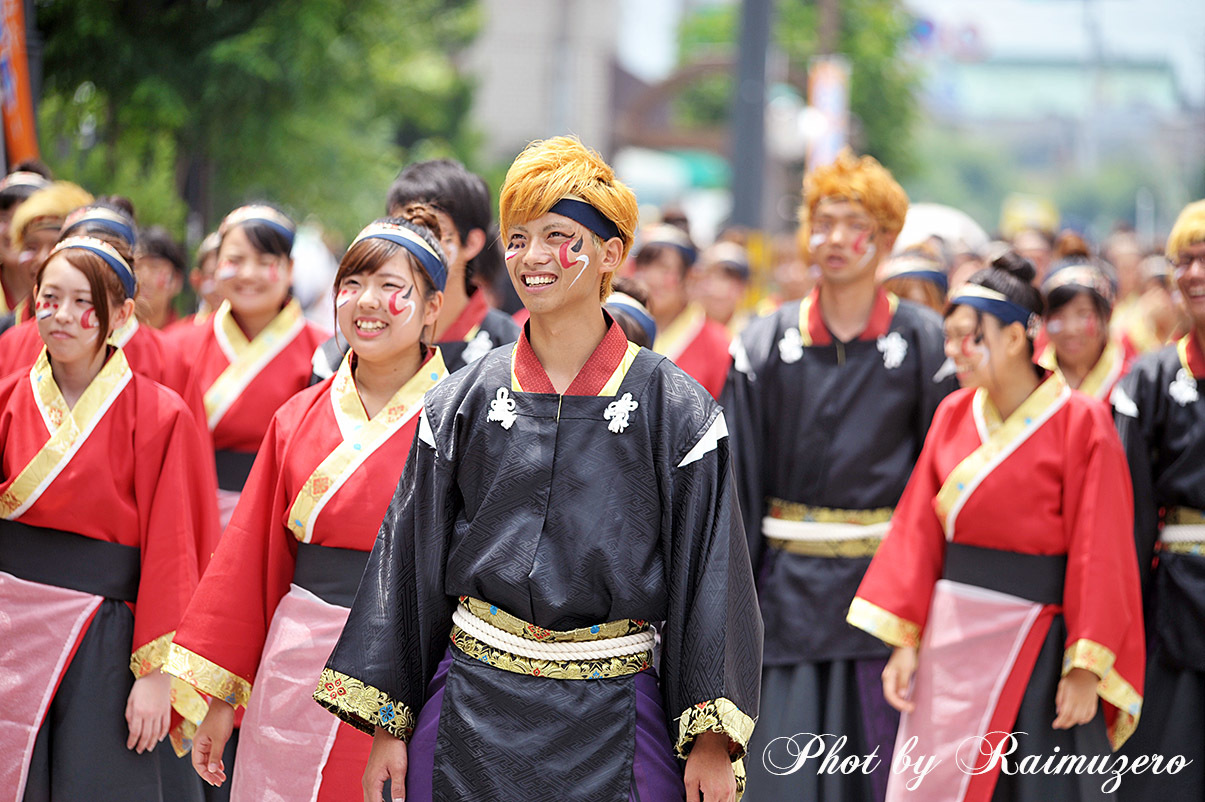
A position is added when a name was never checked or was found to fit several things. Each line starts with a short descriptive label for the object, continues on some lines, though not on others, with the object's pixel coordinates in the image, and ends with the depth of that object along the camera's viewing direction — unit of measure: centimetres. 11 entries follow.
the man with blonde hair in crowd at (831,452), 941
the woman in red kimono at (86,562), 729
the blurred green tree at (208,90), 1702
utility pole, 2537
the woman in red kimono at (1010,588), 808
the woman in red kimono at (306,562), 667
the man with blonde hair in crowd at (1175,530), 913
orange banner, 1295
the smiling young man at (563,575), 548
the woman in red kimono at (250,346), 978
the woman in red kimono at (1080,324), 1092
